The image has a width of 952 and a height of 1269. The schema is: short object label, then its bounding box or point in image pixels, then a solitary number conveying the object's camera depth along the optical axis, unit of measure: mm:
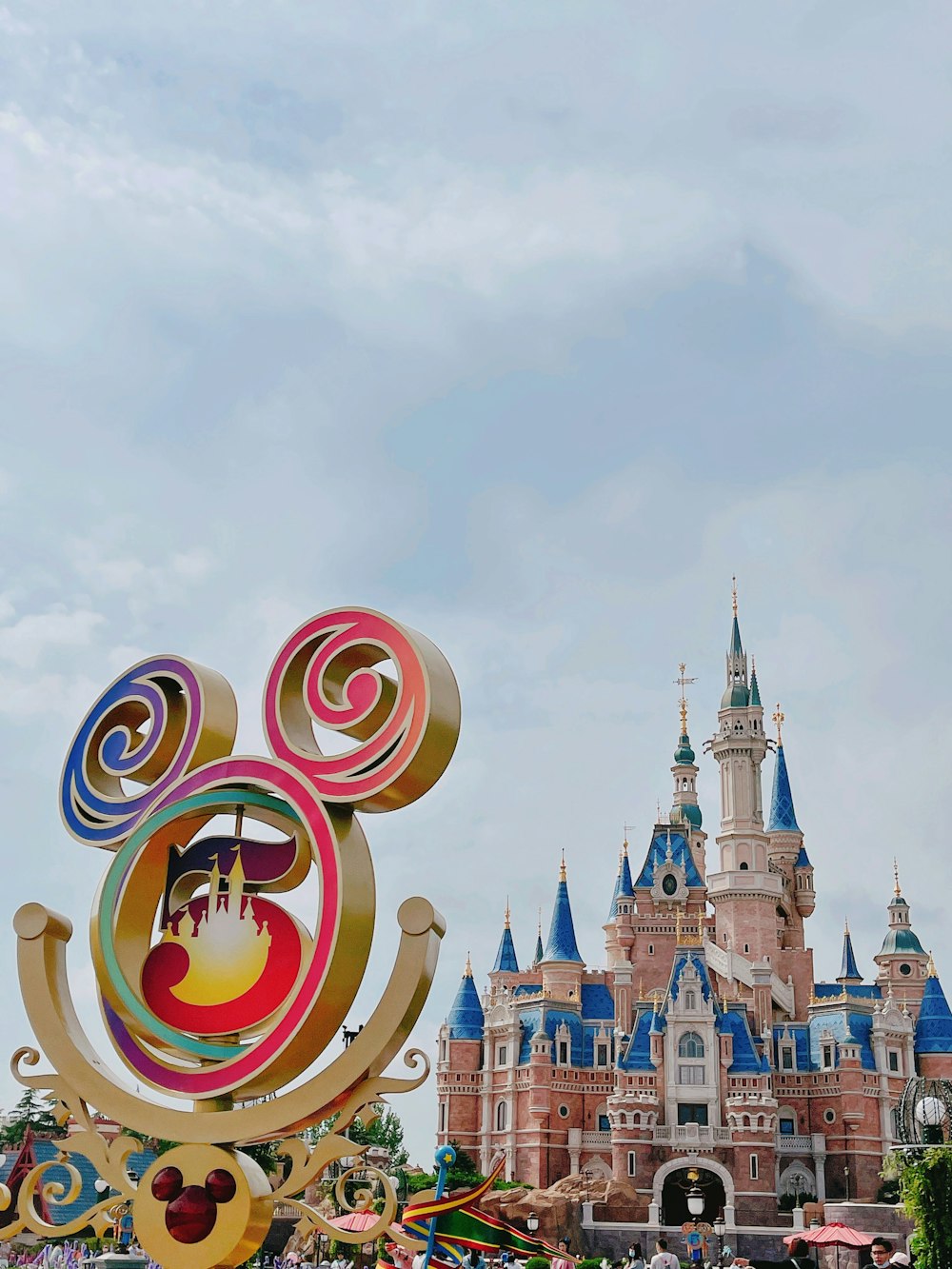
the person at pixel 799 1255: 11782
